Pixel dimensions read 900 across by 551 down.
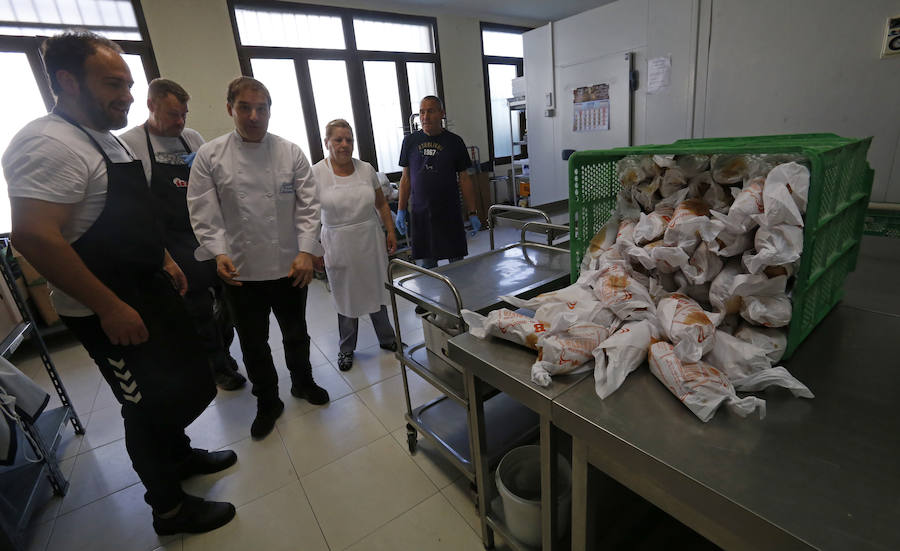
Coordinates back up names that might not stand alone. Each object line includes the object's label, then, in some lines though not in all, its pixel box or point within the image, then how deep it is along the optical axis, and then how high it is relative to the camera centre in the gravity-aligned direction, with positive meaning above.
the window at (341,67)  4.21 +1.02
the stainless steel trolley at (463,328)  1.38 -0.62
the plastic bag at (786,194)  0.70 -0.12
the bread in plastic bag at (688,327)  0.75 -0.35
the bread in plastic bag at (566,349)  0.82 -0.40
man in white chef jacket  1.66 -0.20
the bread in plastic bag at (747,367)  0.70 -0.41
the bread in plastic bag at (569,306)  0.89 -0.36
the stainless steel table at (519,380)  0.83 -0.47
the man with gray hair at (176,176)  1.89 +0.02
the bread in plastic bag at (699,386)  0.67 -0.42
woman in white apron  2.18 -0.34
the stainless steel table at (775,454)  0.52 -0.47
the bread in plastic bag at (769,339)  0.77 -0.39
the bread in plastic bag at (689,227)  0.81 -0.19
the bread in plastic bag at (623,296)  0.87 -0.33
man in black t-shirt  2.68 -0.20
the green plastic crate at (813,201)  0.74 -0.17
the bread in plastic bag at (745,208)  0.76 -0.15
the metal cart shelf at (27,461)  1.44 -1.01
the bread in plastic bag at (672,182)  0.96 -0.12
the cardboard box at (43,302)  3.12 -0.77
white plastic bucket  1.13 -0.96
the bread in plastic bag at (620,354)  0.78 -0.40
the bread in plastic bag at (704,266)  0.83 -0.27
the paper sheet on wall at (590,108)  2.87 +0.20
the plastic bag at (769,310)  0.75 -0.33
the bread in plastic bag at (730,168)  0.85 -0.09
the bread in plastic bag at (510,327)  0.93 -0.40
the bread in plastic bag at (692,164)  0.94 -0.08
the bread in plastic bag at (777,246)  0.71 -0.21
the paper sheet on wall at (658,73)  2.48 +0.33
